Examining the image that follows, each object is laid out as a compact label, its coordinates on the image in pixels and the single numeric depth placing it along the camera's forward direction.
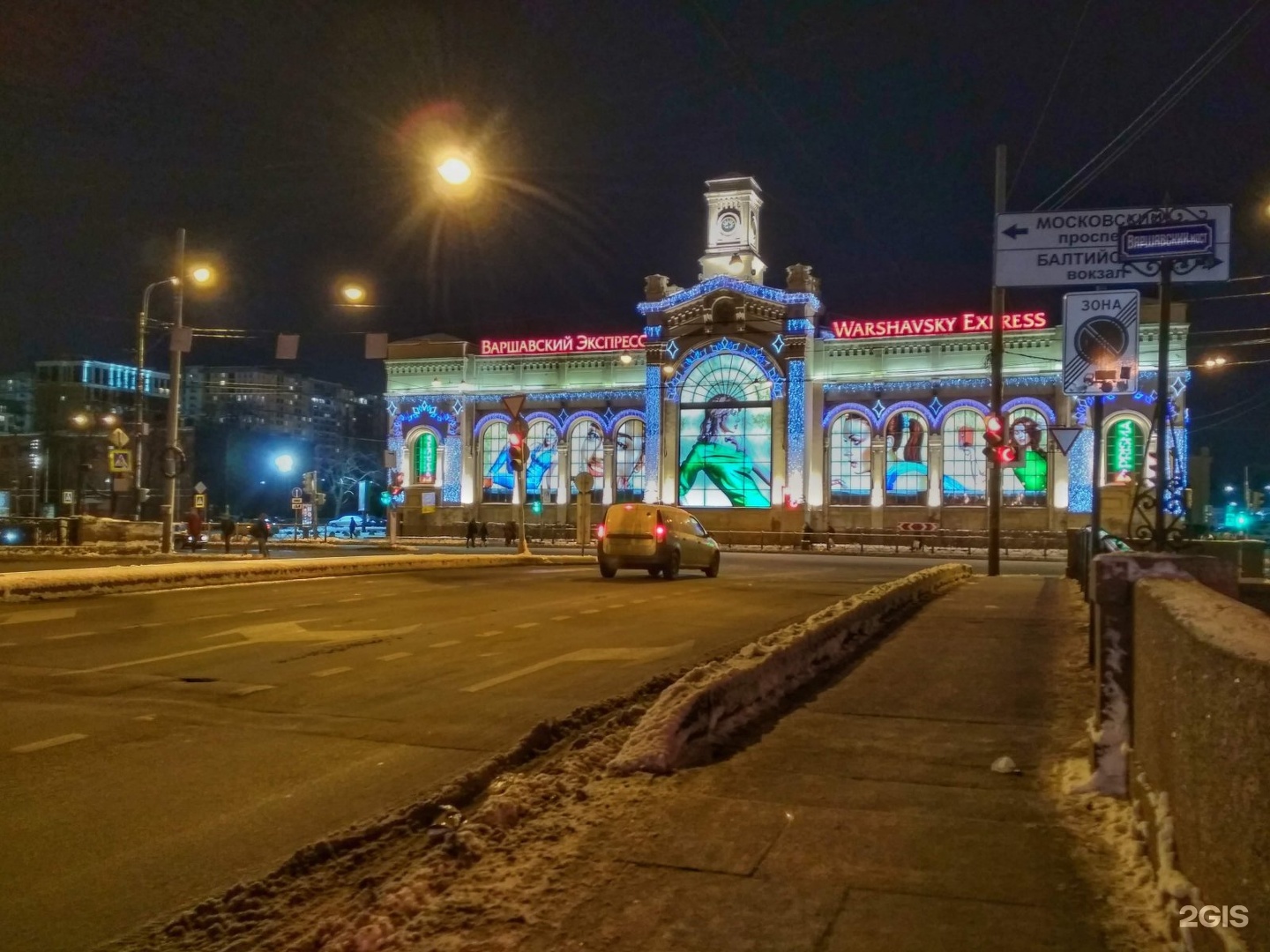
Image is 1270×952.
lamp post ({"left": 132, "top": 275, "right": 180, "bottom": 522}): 31.87
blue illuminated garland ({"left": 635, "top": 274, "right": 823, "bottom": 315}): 61.12
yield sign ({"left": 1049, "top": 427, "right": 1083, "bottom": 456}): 23.64
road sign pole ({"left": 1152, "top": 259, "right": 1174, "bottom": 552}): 8.03
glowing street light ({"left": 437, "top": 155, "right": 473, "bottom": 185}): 16.42
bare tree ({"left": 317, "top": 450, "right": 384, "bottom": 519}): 94.62
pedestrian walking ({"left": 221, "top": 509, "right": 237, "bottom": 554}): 39.31
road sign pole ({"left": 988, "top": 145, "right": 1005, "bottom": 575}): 26.77
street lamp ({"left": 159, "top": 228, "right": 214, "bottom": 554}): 29.00
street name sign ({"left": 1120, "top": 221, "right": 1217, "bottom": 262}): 8.16
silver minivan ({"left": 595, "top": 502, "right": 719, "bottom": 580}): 25.53
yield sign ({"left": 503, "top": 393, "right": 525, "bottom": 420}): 30.90
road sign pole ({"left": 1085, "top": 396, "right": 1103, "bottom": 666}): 15.19
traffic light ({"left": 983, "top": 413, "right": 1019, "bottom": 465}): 29.55
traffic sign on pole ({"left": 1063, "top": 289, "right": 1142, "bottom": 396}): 11.33
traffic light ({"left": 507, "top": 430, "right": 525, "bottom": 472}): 33.62
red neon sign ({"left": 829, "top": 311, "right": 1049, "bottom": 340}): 56.78
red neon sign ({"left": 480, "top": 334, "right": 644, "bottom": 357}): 65.88
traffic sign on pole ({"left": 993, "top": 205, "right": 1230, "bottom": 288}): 8.81
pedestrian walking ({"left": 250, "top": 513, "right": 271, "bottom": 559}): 35.16
